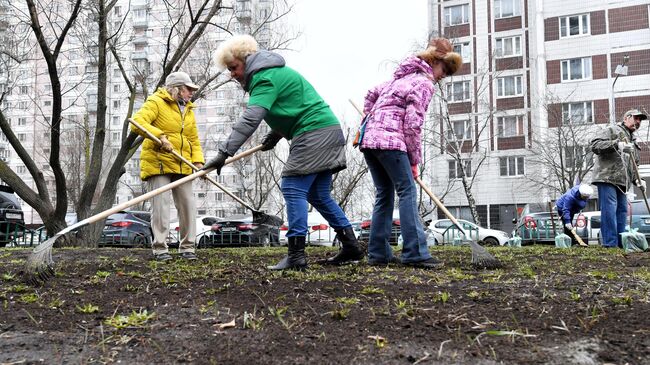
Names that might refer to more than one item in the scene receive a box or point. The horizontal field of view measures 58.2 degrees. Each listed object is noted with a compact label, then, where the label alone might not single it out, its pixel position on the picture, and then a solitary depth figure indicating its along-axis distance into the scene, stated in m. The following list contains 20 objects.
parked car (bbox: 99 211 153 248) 15.06
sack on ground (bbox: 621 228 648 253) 6.74
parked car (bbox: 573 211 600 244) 15.95
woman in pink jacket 4.64
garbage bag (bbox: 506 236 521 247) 11.27
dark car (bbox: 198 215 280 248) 13.94
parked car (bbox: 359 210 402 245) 13.42
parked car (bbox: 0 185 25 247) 11.38
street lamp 24.24
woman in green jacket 4.27
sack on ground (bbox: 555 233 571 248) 9.84
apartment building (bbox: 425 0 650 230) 32.72
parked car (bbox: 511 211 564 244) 13.98
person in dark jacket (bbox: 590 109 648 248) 7.61
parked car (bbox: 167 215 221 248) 19.86
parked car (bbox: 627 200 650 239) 16.31
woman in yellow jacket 5.54
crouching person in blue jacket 10.16
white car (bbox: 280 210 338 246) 17.22
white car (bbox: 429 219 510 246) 21.28
